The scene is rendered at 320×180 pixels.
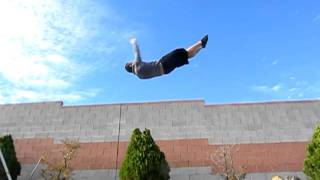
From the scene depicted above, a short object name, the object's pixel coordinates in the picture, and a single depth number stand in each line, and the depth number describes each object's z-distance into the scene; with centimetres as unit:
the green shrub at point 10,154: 688
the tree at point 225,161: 679
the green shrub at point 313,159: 614
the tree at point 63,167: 664
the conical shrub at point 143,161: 627
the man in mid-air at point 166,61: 320
